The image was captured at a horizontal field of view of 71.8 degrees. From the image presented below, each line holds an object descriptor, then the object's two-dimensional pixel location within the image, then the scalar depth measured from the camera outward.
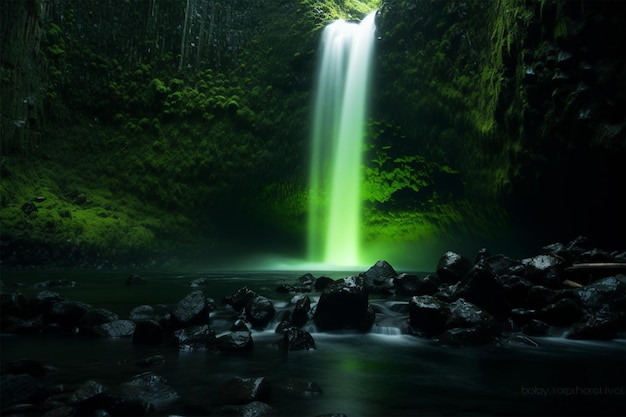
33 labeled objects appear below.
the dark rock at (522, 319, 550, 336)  7.19
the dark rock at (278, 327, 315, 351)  6.37
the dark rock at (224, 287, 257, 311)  8.85
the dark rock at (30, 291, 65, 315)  7.57
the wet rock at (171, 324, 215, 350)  6.06
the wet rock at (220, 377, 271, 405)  4.02
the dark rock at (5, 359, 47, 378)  4.44
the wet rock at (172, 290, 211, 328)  6.73
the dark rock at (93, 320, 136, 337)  6.63
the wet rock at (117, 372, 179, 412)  3.91
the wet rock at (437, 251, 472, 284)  10.45
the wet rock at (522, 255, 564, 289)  9.16
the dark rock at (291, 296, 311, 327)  7.72
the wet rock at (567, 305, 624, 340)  6.93
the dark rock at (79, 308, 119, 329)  6.85
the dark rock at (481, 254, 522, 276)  10.00
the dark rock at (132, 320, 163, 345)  6.27
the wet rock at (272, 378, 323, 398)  4.49
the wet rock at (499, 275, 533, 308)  8.23
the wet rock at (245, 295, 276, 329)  7.64
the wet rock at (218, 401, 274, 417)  3.73
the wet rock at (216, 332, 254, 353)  6.03
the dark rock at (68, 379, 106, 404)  3.58
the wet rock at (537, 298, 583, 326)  7.32
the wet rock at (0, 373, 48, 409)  3.62
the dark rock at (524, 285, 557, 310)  7.79
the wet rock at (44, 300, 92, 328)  7.07
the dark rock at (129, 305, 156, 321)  7.85
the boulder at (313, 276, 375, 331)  7.50
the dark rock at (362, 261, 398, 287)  11.45
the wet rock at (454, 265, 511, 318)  7.62
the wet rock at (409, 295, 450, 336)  7.05
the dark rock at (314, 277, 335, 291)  11.73
